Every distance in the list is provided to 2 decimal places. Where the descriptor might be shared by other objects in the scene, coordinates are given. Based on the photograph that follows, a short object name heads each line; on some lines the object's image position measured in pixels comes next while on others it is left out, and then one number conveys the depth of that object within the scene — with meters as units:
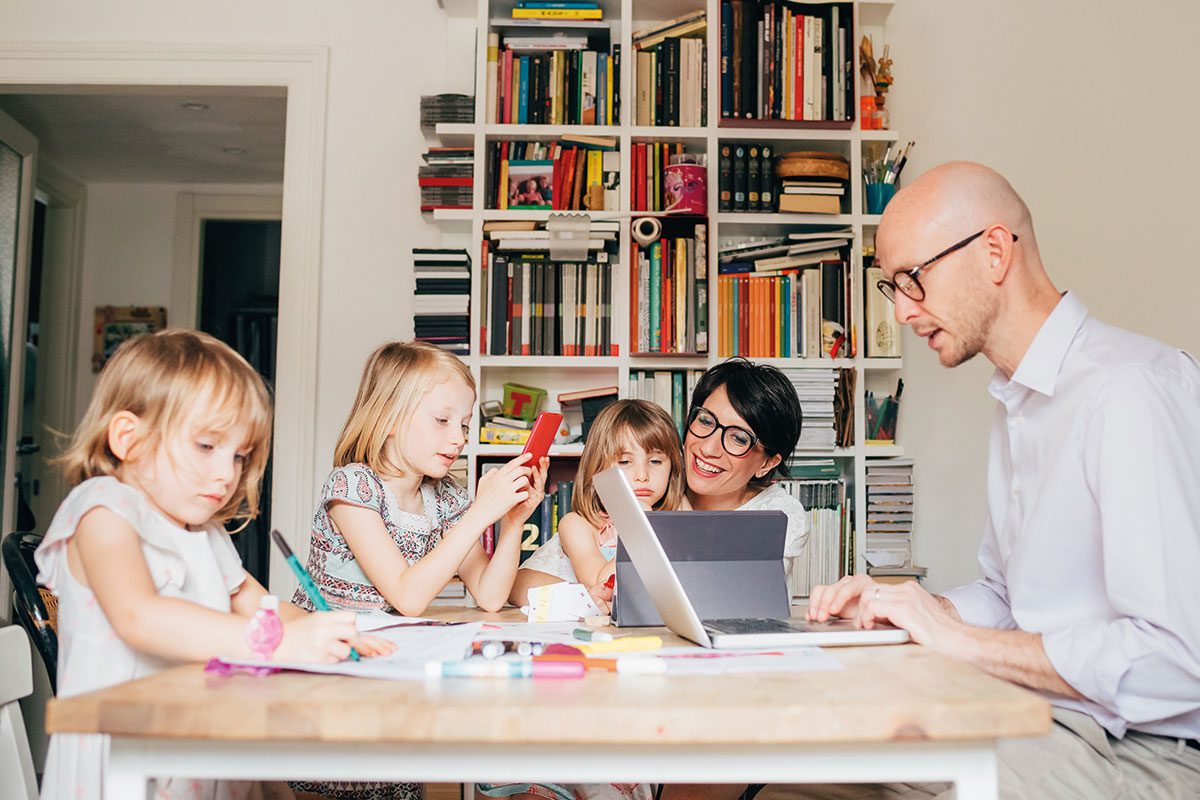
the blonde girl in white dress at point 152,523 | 1.06
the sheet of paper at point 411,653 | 0.95
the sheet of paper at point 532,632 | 1.24
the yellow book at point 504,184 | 3.30
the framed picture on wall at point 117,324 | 5.46
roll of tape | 3.21
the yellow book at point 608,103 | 3.32
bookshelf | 3.21
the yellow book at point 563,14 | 3.29
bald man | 1.20
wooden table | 0.80
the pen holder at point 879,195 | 3.33
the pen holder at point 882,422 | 3.31
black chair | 1.50
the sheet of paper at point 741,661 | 1.00
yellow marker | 1.14
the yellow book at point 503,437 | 3.16
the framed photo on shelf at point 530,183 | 3.29
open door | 3.97
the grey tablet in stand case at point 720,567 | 1.43
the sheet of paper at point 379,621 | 1.36
